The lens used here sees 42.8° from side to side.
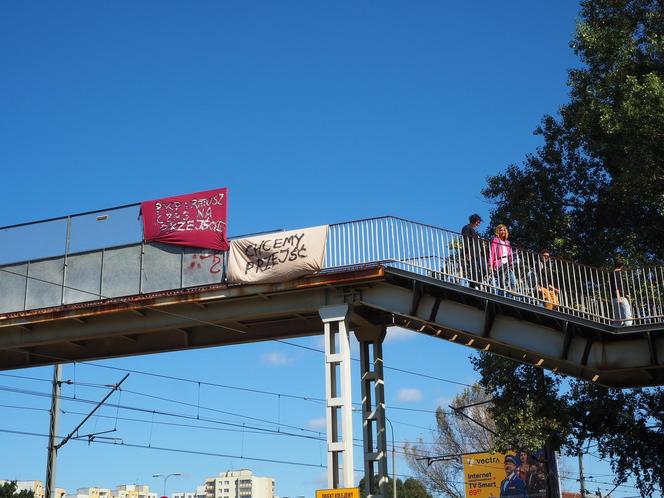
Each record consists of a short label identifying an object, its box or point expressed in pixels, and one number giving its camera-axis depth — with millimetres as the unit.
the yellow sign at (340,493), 19000
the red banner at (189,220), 22812
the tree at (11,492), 63188
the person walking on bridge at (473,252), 19688
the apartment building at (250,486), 186625
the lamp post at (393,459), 57675
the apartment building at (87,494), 174512
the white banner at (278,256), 21359
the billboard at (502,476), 58250
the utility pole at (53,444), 29517
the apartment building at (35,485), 138288
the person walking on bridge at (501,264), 19562
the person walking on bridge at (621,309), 19031
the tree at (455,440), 69875
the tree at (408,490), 104250
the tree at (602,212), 25188
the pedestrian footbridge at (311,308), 19531
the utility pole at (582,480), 49178
